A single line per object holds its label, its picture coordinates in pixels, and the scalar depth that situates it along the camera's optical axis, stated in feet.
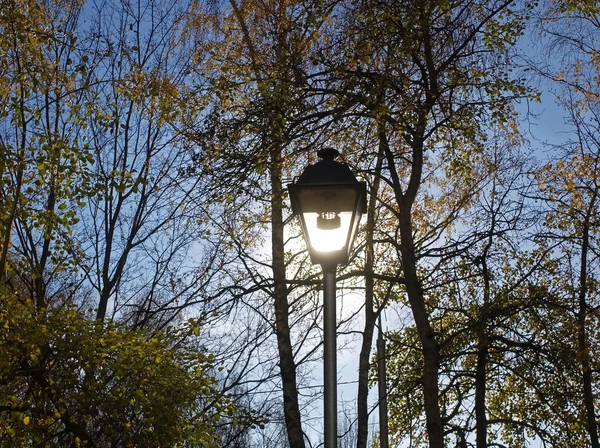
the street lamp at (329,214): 15.38
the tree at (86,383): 28.37
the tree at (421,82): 31.94
